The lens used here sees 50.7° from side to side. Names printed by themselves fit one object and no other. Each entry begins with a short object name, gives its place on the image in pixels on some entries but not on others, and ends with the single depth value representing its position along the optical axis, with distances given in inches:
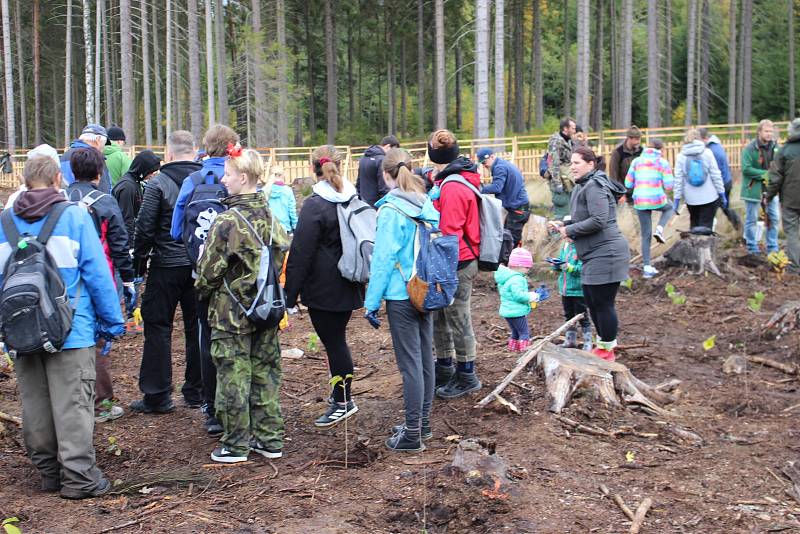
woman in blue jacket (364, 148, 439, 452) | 217.2
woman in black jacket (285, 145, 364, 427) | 235.5
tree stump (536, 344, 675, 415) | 251.1
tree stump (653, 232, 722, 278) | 472.1
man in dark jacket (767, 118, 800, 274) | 453.4
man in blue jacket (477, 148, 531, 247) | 417.4
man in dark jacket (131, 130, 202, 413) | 251.6
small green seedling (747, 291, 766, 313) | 388.7
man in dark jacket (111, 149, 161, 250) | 284.7
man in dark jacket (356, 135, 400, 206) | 451.8
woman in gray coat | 277.0
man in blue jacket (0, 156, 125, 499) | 190.2
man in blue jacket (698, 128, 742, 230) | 500.7
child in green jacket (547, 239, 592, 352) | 310.5
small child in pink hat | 301.6
